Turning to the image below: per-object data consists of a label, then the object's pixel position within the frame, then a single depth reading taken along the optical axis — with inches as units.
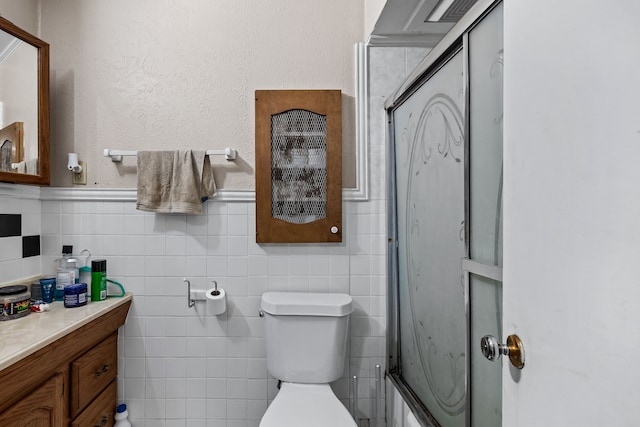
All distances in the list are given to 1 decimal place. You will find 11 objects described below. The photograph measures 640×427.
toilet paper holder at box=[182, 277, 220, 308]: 68.0
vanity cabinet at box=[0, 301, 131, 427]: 42.4
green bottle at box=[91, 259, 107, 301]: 64.7
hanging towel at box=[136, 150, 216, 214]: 64.9
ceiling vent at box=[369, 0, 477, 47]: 56.3
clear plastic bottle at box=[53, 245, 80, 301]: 63.6
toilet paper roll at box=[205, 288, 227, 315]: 64.6
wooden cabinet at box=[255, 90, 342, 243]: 67.2
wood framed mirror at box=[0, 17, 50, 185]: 56.9
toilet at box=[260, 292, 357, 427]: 61.2
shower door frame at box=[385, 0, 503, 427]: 35.5
